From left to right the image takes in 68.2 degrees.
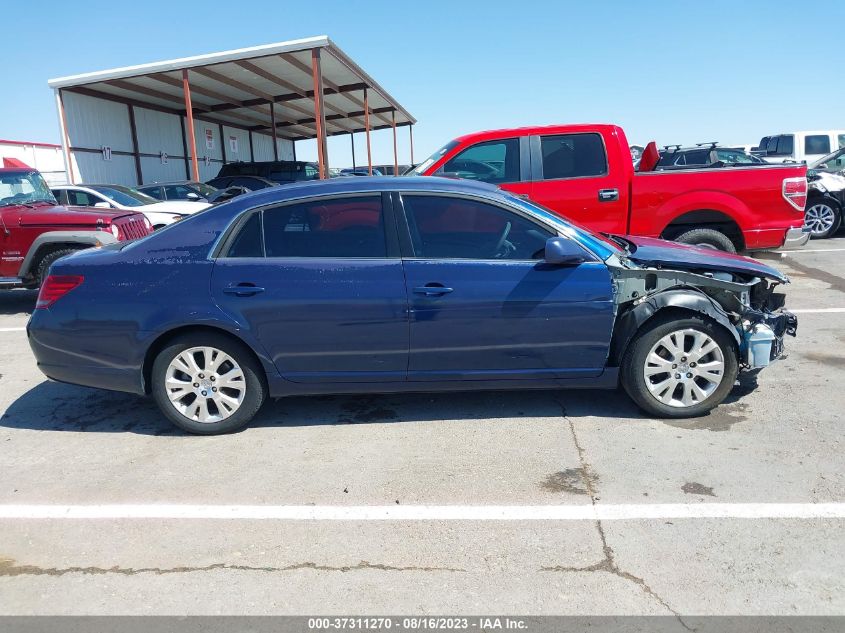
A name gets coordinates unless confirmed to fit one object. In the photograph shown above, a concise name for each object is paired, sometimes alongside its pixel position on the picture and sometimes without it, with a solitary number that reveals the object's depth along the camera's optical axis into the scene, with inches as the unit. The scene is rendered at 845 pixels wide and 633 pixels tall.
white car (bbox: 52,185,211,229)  423.5
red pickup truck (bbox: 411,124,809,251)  286.2
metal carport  629.6
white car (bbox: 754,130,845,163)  738.8
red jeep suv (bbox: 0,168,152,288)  305.7
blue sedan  158.1
